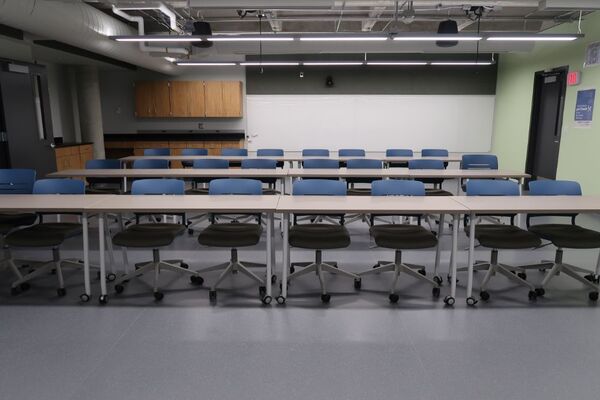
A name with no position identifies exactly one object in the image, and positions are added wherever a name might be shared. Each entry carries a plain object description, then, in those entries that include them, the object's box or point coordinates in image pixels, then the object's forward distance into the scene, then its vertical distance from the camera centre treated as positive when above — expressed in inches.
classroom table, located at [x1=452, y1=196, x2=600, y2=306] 132.6 -25.0
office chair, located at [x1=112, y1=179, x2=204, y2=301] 138.8 -36.2
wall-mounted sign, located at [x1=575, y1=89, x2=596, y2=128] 265.4 +13.5
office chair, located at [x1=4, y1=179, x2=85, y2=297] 140.5 -36.6
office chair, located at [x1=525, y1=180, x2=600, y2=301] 139.1 -36.3
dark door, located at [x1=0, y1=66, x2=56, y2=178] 251.9 +4.8
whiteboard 403.5 +7.2
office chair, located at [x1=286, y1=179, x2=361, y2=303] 138.4 -36.7
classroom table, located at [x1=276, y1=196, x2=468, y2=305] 133.1 -25.3
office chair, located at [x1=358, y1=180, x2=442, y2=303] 137.3 -36.3
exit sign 276.5 +33.5
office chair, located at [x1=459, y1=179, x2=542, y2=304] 138.6 -36.6
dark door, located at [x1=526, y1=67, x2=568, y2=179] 304.5 +4.8
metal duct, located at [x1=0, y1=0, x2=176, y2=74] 188.2 +52.8
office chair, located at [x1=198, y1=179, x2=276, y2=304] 138.6 -36.2
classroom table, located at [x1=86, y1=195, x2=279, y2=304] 132.5 -25.1
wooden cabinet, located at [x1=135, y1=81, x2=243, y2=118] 405.1 +28.2
